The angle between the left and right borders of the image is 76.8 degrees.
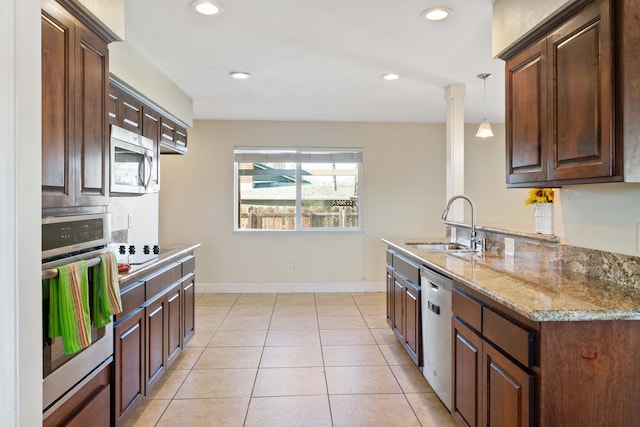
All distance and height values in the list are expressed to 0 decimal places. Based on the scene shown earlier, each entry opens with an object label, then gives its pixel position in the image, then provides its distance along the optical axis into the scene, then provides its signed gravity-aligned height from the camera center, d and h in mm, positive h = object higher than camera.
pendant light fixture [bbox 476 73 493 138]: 4051 +855
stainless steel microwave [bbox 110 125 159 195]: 2469 +349
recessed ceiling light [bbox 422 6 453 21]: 2451 +1248
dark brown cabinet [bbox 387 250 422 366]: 2941 -721
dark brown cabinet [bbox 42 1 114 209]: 1413 +411
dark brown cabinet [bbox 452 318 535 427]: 1498 -734
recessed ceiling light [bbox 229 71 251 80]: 3611 +1276
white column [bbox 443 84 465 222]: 3967 +745
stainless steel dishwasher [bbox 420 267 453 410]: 2379 -741
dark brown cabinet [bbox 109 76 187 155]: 2625 +749
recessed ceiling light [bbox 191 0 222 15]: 2377 +1251
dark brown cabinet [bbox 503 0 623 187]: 1575 +503
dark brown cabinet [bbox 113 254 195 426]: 2125 -732
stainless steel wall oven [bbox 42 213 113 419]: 1391 -255
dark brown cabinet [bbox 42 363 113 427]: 1506 -791
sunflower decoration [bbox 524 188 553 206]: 2344 +112
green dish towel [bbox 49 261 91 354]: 1396 -333
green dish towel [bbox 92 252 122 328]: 1699 -327
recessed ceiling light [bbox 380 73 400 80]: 3647 +1269
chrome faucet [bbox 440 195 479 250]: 3077 -183
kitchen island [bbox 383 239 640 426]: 1409 -501
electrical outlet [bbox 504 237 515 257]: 2720 -218
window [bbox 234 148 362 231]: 5738 +368
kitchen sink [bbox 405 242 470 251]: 3555 -280
